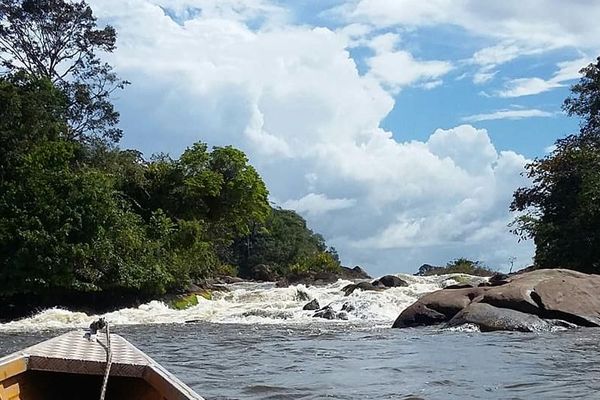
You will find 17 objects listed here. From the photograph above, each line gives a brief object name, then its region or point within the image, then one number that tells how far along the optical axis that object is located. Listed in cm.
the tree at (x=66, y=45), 3809
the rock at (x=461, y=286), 2052
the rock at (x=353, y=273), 4670
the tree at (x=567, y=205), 2705
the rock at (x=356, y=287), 2836
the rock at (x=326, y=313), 2323
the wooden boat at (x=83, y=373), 572
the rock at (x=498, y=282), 2004
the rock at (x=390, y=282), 3055
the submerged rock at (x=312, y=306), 2525
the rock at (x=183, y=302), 2828
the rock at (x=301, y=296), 2833
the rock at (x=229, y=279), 4250
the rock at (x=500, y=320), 1723
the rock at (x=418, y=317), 1909
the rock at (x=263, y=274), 4925
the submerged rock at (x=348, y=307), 2361
